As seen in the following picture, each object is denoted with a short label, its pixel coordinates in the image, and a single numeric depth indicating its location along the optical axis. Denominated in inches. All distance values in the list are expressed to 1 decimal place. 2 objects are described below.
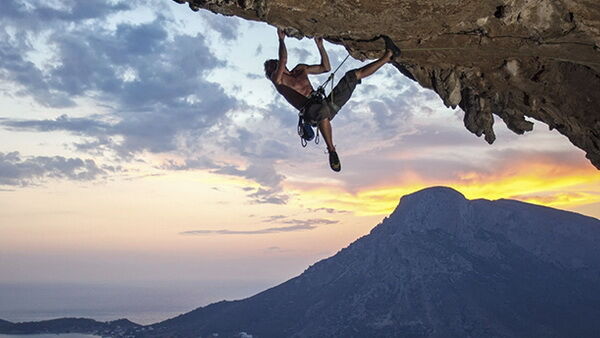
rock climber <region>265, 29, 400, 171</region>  406.9
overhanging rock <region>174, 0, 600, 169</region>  373.7
